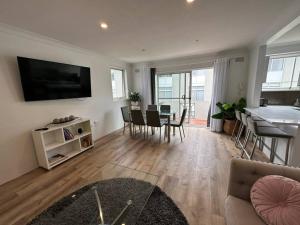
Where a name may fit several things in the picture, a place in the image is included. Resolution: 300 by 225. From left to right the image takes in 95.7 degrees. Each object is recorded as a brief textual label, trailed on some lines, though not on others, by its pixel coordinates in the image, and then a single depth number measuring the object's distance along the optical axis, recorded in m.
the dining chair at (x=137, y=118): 3.66
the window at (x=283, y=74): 3.66
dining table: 3.60
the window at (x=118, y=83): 4.74
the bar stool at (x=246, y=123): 2.26
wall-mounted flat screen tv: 2.28
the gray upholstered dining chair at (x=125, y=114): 4.12
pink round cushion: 0.88
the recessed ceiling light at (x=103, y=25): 2.10
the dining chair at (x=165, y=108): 4.30
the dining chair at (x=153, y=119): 3.39
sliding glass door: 4.95
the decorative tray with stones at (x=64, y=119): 2.74
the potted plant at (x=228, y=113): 3.79
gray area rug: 1.37
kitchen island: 1.87
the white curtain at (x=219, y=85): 3.96
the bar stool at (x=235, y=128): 3.69
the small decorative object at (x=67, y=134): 2.76
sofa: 1.03
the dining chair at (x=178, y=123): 3.52
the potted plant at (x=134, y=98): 5.19
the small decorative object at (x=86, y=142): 3.23
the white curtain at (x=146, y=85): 5.09
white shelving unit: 2.41
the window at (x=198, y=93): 6.16
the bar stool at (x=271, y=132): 1.89
